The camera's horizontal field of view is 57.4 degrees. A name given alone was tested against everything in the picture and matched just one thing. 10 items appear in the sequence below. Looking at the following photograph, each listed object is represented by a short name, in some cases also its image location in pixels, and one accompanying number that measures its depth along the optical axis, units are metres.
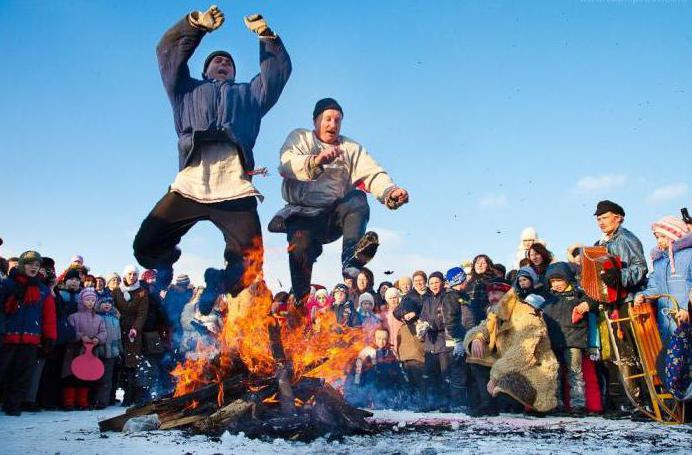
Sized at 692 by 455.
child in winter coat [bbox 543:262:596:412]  7.16
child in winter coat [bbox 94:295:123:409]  8.84
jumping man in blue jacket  5.66
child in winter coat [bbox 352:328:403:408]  9.23
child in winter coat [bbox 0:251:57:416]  7.16
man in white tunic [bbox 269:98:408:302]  6.16
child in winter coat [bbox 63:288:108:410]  8.49
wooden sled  5.90
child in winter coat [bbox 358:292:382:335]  9.65
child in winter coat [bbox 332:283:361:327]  9.59
